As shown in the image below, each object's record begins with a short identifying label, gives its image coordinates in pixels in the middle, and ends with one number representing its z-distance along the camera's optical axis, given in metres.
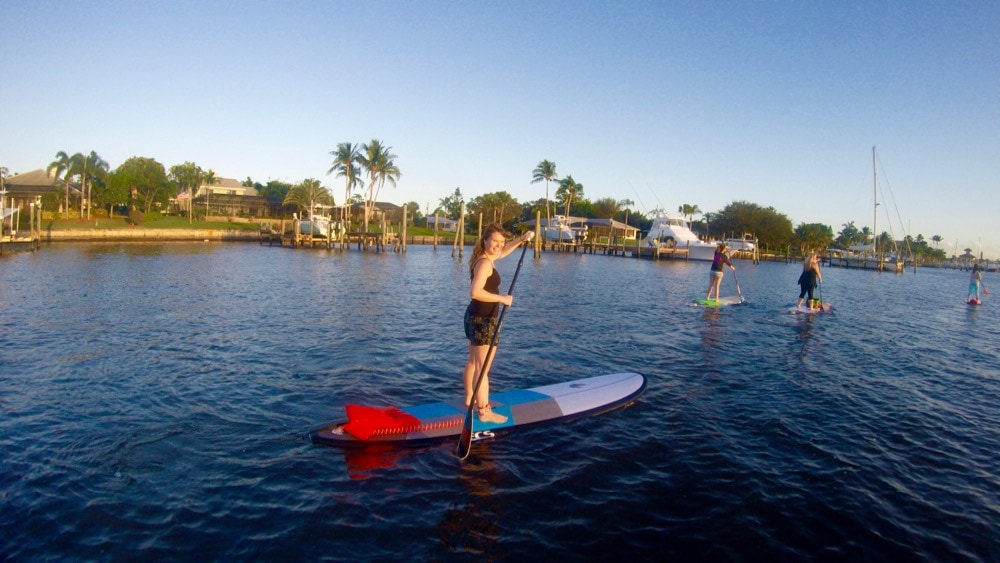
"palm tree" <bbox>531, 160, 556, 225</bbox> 101.75
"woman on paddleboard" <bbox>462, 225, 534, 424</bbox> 7.33
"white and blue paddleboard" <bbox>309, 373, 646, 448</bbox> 7.84
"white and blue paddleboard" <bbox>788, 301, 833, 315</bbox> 23.88
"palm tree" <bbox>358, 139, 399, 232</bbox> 81.38
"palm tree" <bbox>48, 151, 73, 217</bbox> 72.97
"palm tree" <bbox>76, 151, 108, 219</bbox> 73.25
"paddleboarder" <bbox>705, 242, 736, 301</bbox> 23.09
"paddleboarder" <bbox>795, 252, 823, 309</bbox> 22.86
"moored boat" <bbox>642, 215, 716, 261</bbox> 77.94
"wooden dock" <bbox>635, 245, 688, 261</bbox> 77.62
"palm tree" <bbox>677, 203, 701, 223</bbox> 128.09
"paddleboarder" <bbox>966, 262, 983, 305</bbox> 32.16
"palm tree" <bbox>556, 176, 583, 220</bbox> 108.22
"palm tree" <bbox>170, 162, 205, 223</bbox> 92.94
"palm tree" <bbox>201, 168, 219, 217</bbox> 95.81
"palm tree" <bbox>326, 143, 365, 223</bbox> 81.19
